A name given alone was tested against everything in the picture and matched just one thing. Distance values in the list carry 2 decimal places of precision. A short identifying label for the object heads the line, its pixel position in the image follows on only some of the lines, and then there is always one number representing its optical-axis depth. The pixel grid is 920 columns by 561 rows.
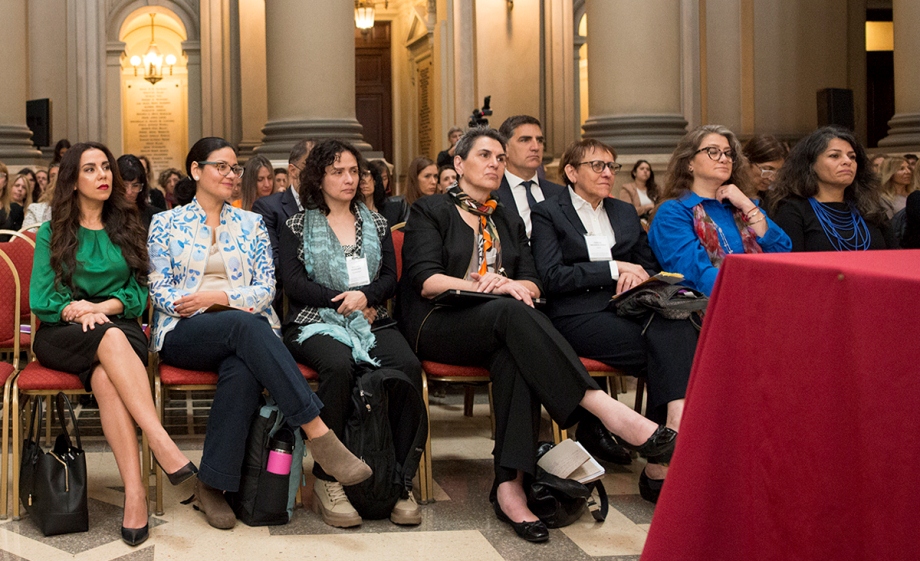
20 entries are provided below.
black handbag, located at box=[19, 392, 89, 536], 3.67
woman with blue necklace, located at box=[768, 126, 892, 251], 4.81
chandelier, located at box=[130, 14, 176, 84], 16.58
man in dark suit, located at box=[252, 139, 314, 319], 5.10
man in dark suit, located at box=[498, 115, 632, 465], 5.44
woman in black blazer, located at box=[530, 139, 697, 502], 4.09
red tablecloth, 1.88
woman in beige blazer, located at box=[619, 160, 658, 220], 8.26
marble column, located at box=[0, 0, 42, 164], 10.03
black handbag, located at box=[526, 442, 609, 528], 3.71
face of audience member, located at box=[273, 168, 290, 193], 6.95
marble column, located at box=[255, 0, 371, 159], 7.93
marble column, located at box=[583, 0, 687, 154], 8.00
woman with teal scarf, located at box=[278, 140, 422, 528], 4.01
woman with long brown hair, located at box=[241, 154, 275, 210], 6.48
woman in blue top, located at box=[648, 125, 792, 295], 4.53
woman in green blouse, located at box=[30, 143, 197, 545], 3.74
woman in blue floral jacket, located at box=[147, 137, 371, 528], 3.79
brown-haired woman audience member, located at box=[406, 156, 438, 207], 7.31
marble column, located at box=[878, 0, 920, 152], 8.86
